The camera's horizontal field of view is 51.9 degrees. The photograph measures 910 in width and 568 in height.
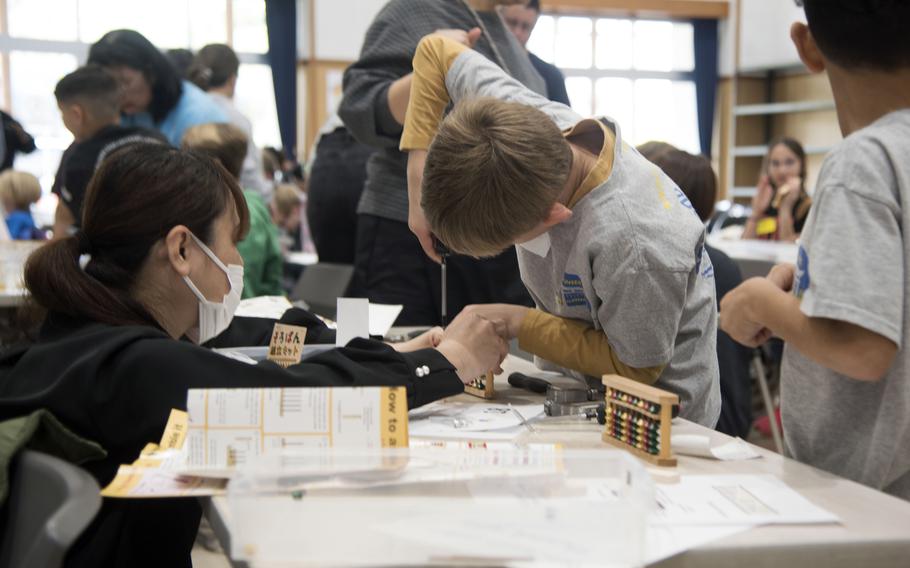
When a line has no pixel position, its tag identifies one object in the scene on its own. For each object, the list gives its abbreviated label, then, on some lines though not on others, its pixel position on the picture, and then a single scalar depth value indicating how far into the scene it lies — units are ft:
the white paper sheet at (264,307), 7.27
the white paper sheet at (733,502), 3.04
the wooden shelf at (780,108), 37.22
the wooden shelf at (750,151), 39.75
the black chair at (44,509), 2.67
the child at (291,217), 22.09
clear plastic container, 2.58
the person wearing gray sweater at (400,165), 7.35
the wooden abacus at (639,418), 3.65
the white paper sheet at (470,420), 4.19
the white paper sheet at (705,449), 3.82
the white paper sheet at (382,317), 6.64
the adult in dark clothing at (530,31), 7.71
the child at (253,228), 10.47
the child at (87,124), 10.98
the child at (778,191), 19.71
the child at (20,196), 19.16
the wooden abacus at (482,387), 5.07
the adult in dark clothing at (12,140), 18.30
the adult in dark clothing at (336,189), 10.43
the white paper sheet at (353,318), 5.51
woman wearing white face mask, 3.85
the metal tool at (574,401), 4.50
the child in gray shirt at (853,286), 3.54
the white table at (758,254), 13.52
